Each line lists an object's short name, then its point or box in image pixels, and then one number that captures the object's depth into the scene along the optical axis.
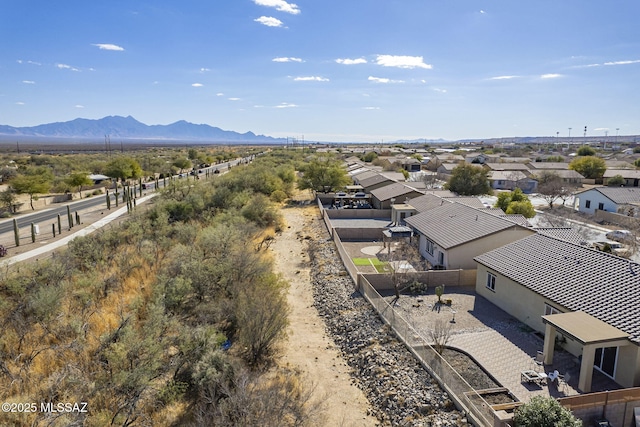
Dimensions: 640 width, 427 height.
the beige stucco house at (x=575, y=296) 13.73
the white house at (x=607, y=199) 42.09
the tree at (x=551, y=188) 48.28
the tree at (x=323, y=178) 54.84
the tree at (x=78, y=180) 60.31
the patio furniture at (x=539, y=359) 15.38
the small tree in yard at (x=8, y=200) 46.53
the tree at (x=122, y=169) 73.00
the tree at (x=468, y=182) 52.50
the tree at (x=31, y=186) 50.00
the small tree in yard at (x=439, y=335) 16.36
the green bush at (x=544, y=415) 10.71
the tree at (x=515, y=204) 38.21
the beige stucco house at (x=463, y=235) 25.23
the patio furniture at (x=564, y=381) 13.86
